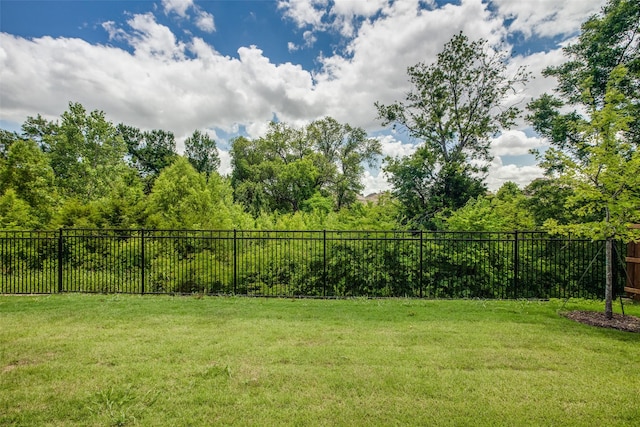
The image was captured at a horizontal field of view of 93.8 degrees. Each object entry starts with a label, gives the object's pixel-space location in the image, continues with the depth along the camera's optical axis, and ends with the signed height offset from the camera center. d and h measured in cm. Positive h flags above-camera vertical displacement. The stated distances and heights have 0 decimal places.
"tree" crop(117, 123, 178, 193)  3356 +707
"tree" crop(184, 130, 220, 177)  3369 +701
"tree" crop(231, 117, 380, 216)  2920 +497
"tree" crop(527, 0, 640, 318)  471 +214
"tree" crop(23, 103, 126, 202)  1805 +367
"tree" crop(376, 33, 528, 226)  1296 +364
